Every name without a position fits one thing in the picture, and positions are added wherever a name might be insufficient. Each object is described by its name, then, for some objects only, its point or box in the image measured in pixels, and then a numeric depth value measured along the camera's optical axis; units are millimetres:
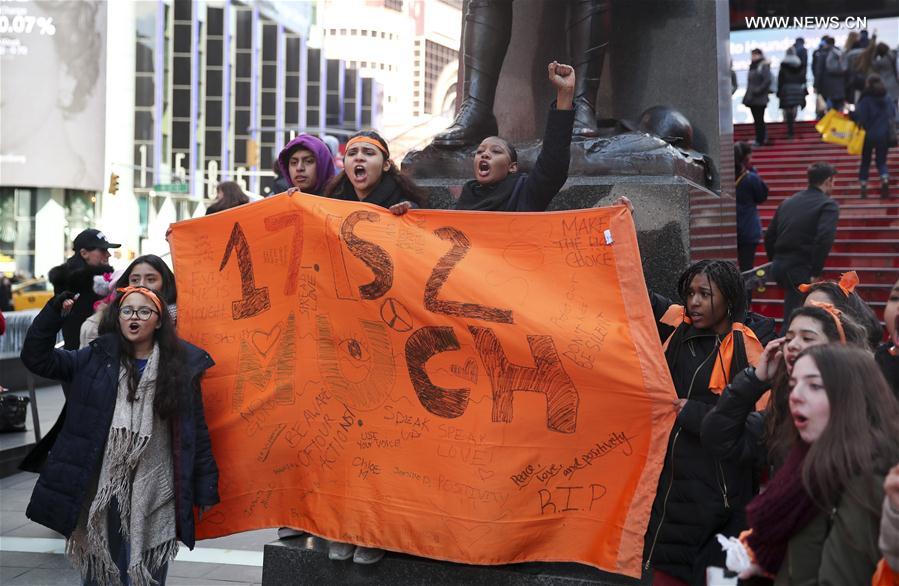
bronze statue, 7332
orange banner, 4789
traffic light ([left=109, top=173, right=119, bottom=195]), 41303
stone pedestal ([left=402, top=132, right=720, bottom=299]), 6152
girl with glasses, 4977
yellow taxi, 28312
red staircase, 12688
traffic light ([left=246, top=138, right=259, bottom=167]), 51581
